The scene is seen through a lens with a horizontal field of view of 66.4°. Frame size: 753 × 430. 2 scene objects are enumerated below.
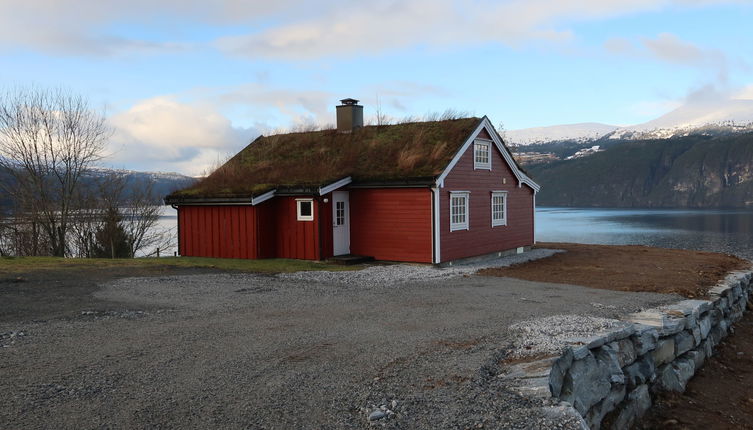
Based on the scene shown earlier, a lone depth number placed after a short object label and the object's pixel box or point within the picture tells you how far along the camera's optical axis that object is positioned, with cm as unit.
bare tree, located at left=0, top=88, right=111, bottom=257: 2962
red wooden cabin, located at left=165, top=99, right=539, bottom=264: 1919
